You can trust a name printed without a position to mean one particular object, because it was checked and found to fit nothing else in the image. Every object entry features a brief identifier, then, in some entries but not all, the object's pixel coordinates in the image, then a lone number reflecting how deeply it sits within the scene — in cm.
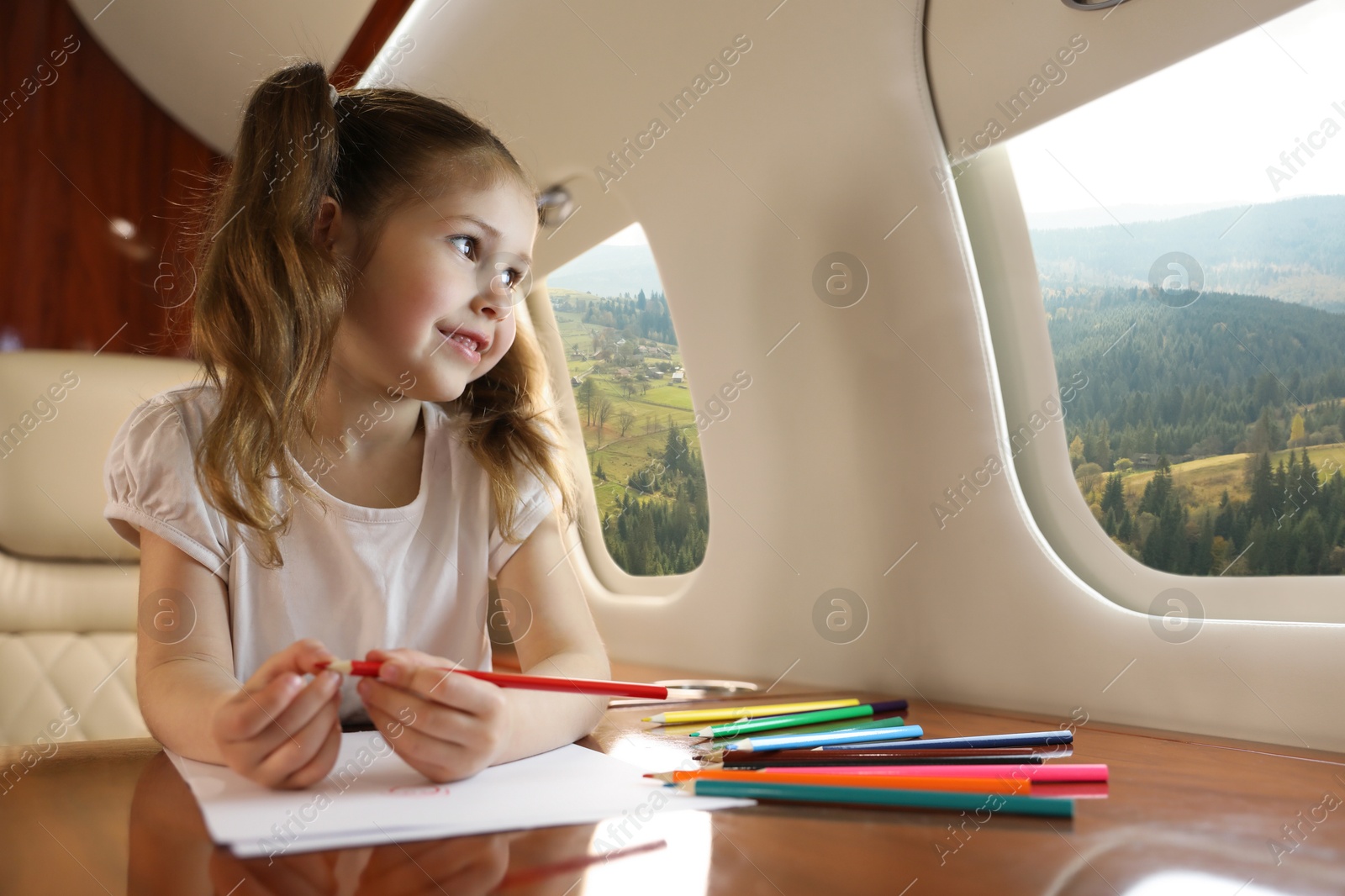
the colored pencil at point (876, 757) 64
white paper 50
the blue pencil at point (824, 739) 68
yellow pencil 90
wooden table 44
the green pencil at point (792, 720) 80
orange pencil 57
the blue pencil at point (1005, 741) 67
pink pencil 59
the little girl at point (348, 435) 87
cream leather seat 135
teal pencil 54
